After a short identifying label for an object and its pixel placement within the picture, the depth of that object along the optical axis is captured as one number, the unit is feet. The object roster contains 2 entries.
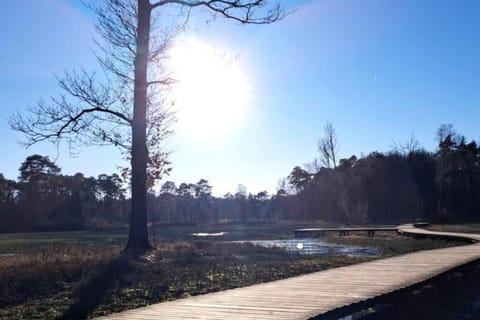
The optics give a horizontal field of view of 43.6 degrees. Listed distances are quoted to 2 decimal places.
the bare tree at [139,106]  58.08
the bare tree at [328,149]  202.90
